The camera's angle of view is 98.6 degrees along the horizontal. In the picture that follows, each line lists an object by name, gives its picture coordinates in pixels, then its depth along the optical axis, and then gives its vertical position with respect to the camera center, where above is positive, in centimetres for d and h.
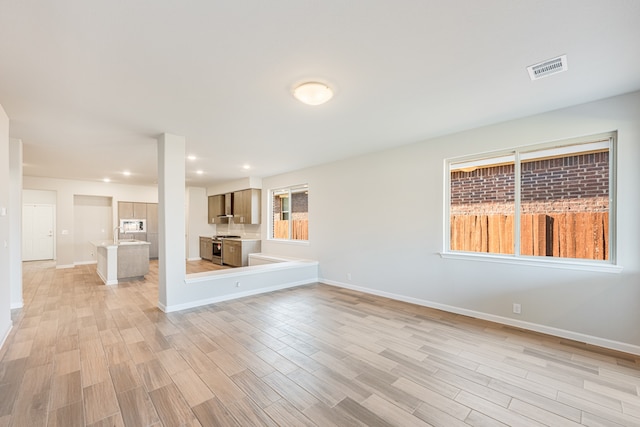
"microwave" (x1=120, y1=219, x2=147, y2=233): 901 -49
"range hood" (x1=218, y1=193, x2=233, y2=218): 896 +16
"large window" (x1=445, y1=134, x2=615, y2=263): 315 +12
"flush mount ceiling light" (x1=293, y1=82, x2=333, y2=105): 260 +114
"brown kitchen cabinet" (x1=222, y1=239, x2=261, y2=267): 789 -117
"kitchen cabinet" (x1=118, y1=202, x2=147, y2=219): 902 +3
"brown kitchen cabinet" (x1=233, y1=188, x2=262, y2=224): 789 +14
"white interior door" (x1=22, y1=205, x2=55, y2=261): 909 -71
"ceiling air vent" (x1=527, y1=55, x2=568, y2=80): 227 +124
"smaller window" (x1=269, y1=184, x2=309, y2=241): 693 -6
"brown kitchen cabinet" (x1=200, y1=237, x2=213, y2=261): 932 -130
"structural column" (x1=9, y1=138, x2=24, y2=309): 412 -14
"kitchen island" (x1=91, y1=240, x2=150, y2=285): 601 -114
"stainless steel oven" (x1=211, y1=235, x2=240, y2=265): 873 -124
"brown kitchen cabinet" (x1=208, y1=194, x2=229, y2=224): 938 +3
